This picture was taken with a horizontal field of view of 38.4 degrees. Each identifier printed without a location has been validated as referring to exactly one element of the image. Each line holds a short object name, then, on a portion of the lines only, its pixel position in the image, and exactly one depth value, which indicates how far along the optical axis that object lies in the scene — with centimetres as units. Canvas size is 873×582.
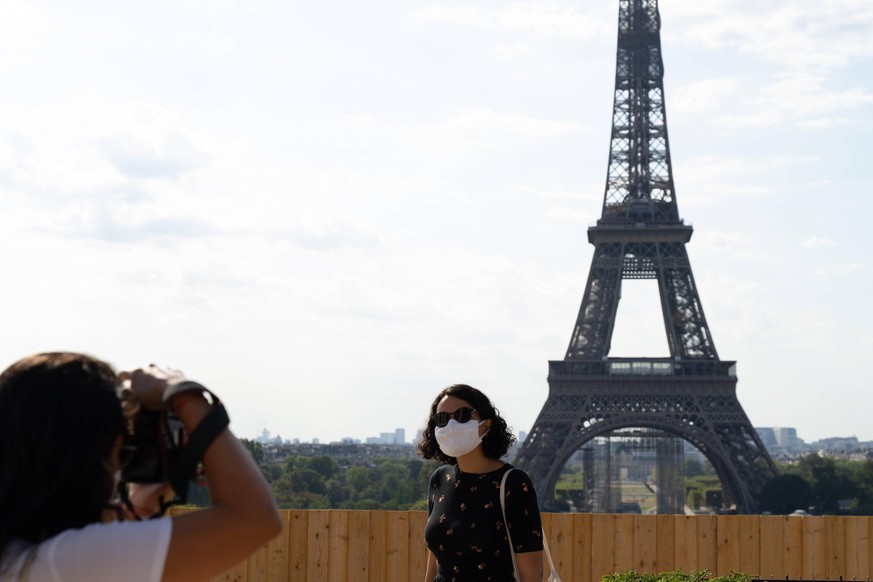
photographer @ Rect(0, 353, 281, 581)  259
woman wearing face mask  576
